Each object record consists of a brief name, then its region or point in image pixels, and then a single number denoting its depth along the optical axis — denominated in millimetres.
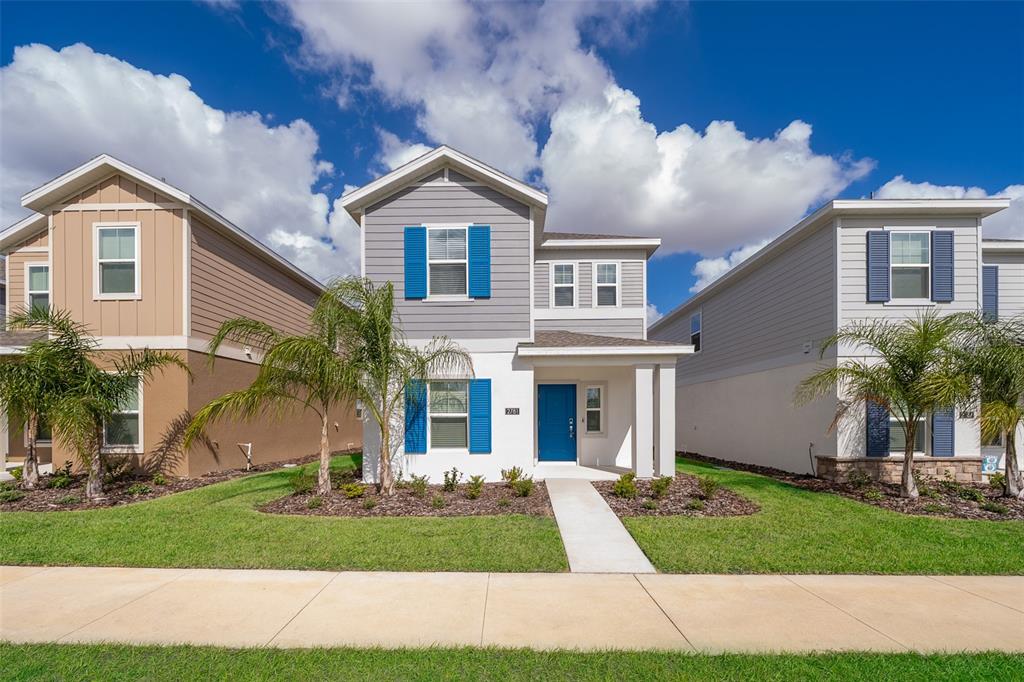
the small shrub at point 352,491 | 9359
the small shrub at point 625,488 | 9611
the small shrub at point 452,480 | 10323
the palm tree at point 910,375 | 9172
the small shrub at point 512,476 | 10158
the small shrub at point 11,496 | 9391
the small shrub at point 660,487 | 9609
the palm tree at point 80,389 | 9039
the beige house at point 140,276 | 11281
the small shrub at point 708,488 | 9375
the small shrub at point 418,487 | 9741
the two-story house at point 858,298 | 11672
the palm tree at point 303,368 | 9078
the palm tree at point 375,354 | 9547
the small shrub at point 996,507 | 8766
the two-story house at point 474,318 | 11102
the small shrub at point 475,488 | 9609
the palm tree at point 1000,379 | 9102
